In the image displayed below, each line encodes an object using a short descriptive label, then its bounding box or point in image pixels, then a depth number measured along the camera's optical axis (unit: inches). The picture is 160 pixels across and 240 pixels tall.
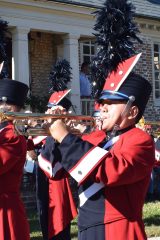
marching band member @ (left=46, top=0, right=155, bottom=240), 161.0
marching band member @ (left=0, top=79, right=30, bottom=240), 200.5
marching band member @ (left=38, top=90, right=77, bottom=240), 307.4
